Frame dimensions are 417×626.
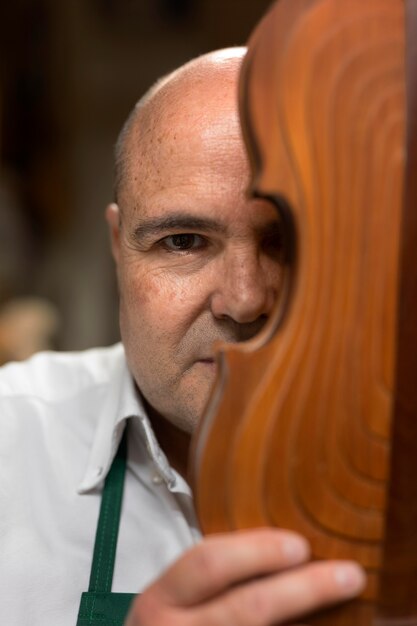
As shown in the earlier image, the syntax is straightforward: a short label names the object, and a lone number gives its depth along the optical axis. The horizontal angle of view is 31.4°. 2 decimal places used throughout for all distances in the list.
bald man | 0.76
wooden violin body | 0.46
